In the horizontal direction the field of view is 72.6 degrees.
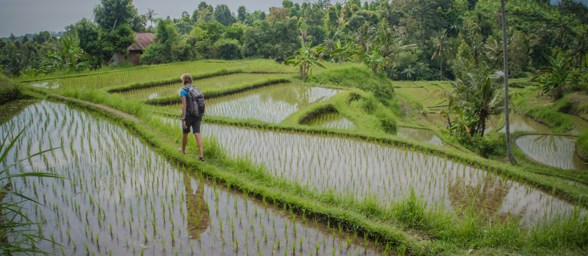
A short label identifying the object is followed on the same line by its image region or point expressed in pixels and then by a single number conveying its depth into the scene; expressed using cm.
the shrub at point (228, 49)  2691
